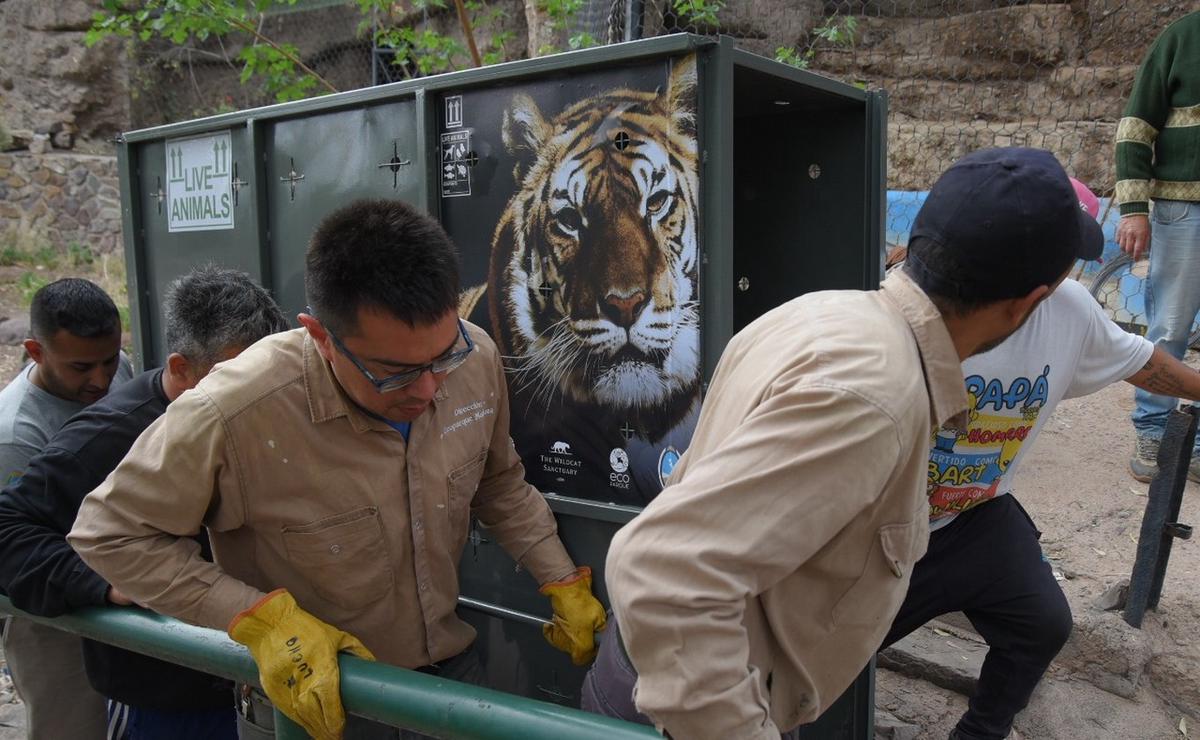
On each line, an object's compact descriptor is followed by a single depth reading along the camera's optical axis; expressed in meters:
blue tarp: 7.27
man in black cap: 1.21
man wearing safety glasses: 1.68
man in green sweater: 3.98
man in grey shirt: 2.46
